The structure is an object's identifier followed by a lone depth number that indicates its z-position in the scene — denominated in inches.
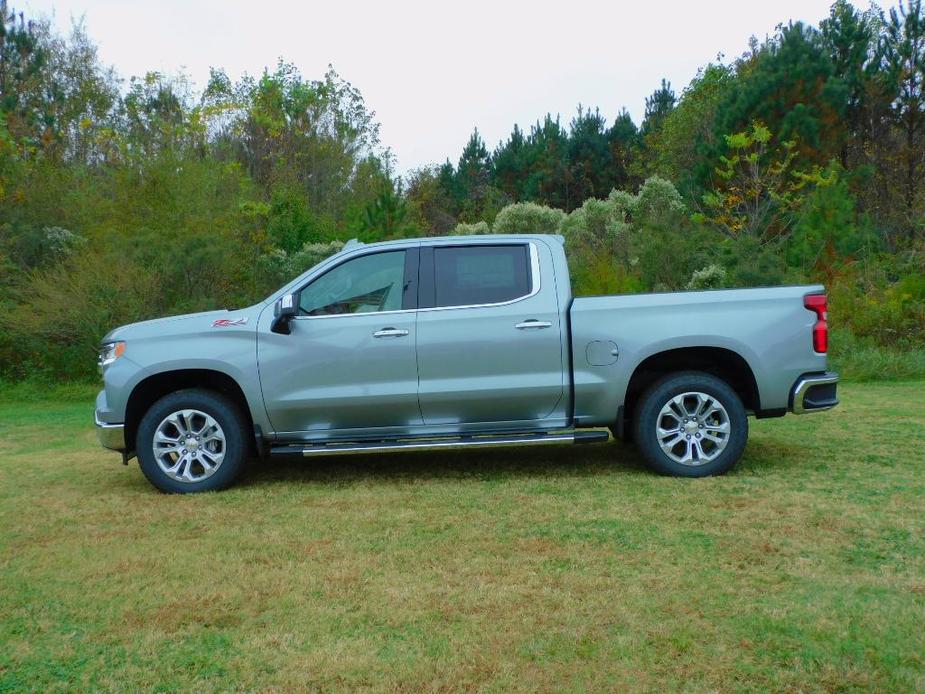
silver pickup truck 284.0
